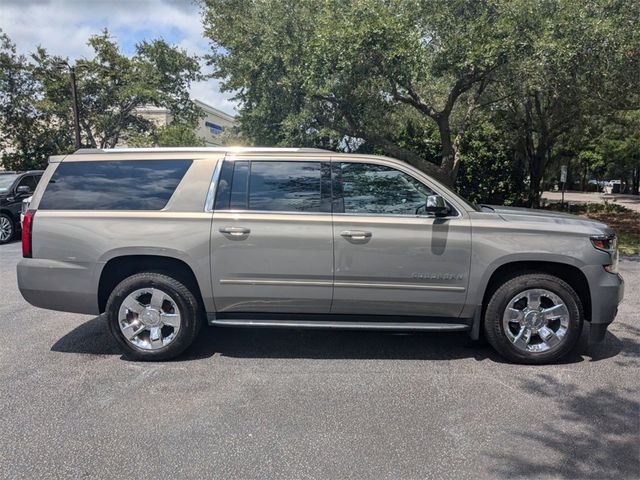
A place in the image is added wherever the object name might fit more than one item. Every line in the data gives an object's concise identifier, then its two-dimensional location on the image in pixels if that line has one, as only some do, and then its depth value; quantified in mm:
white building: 54184
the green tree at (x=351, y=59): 9055
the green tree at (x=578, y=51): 8477
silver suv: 4293
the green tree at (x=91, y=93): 23391
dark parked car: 11977
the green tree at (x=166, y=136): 25438
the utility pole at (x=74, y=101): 20359
